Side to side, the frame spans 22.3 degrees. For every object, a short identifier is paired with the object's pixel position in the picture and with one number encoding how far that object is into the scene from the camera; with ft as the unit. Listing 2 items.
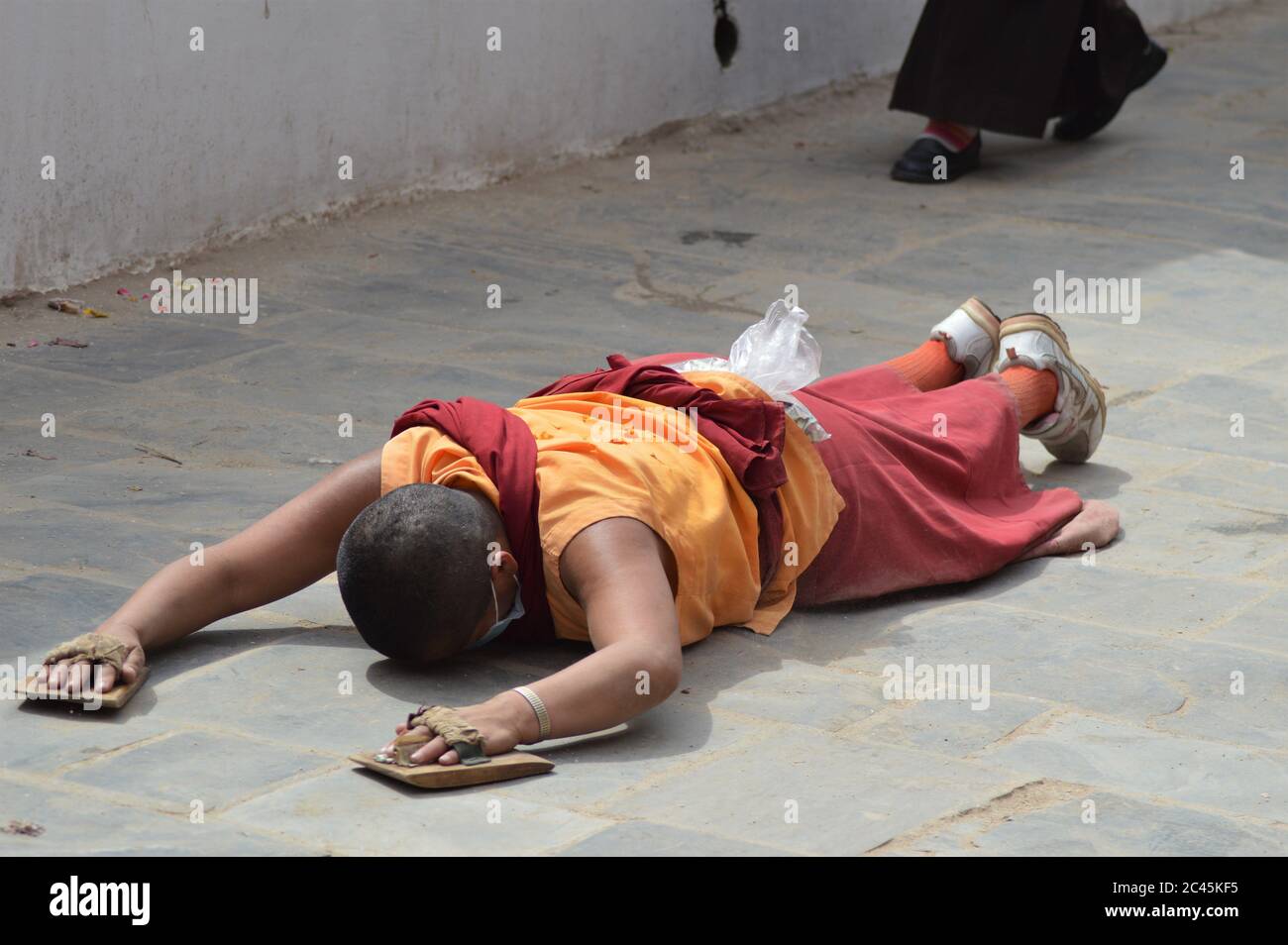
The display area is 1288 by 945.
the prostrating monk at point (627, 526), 15.47
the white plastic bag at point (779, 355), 19.21
